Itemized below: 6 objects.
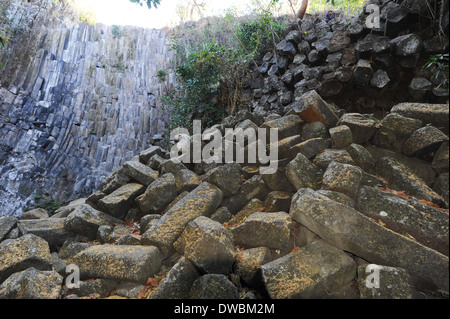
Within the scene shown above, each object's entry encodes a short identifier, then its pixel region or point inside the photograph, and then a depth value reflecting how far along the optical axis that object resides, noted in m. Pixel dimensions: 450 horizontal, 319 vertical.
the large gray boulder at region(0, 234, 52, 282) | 3.35
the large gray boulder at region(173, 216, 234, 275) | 2.78
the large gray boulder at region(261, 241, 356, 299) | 2.33
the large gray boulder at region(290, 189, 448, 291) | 2.24
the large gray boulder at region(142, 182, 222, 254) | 3.40
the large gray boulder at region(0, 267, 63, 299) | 2.72
